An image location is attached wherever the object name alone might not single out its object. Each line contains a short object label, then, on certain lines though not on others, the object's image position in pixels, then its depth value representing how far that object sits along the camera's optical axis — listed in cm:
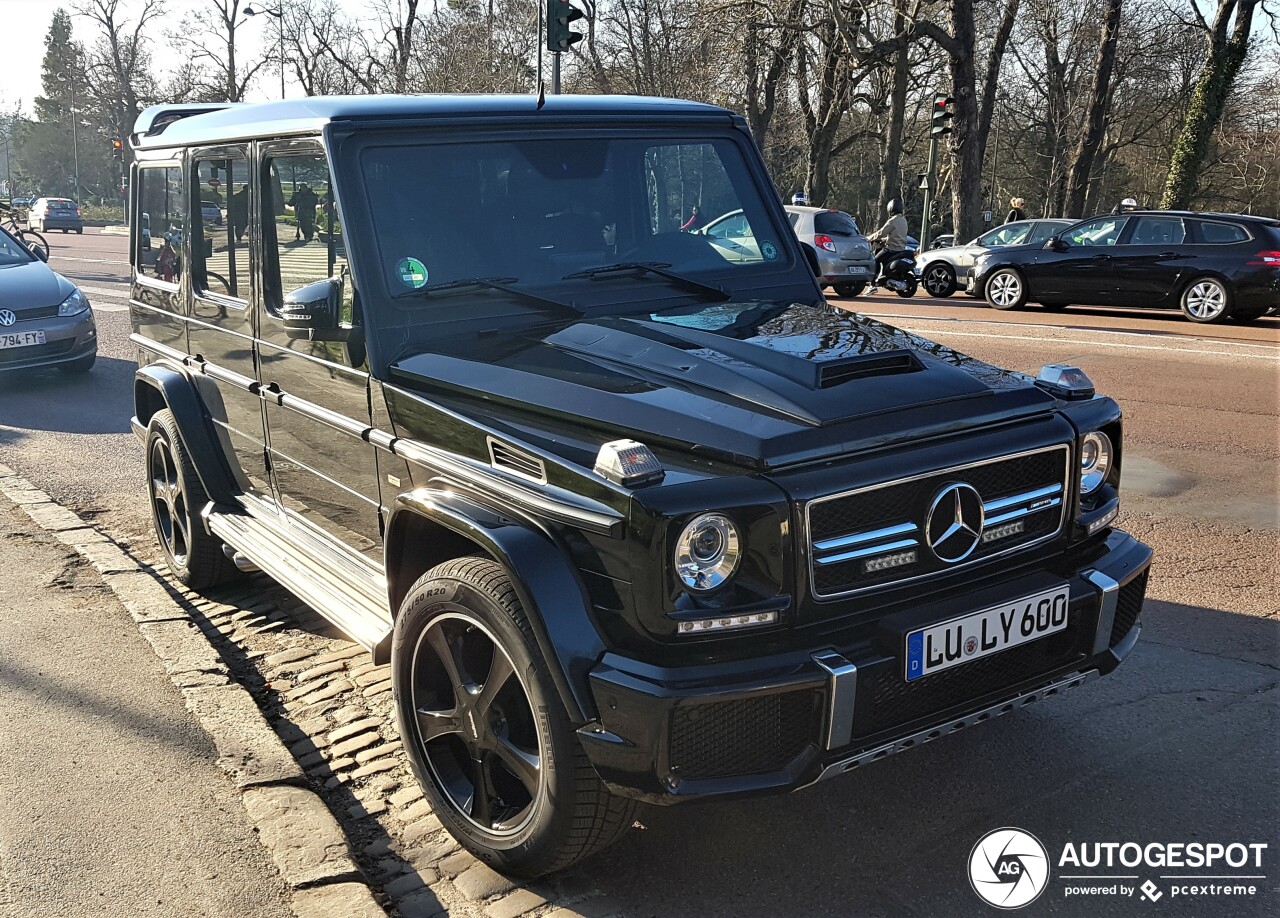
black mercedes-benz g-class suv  279
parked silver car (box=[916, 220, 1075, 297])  1961
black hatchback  1622
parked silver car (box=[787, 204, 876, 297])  2059
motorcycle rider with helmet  2225
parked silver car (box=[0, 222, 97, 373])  1172
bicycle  2382
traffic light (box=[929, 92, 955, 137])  2558
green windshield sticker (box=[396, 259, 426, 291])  377
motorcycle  2088
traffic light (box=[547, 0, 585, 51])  888
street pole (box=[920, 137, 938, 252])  2902
